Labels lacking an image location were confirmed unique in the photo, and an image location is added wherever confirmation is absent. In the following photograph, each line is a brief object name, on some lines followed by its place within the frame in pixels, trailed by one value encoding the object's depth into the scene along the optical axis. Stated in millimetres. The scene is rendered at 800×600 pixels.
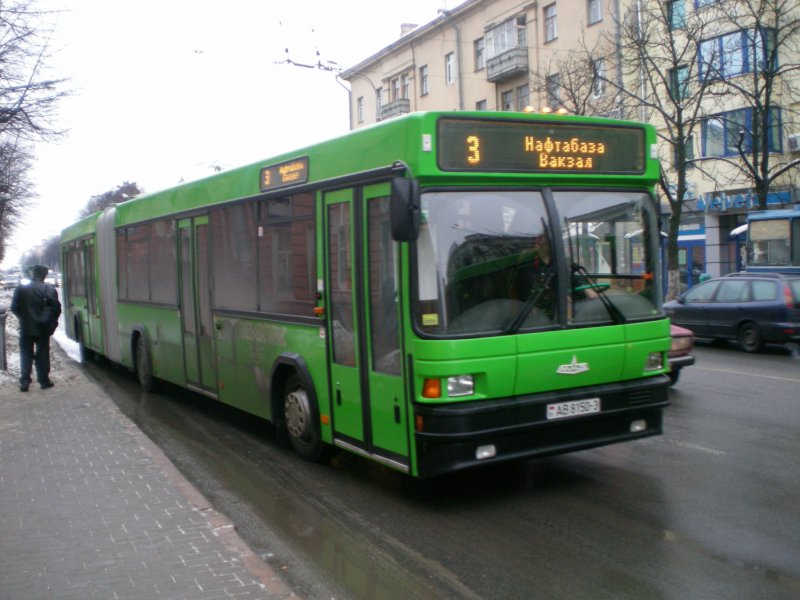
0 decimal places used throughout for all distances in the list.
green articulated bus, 6109
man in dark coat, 13078
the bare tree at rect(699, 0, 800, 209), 25250
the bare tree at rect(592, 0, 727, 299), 26156
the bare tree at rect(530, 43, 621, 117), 27573
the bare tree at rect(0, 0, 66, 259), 14000
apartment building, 30109
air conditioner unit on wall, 30109
